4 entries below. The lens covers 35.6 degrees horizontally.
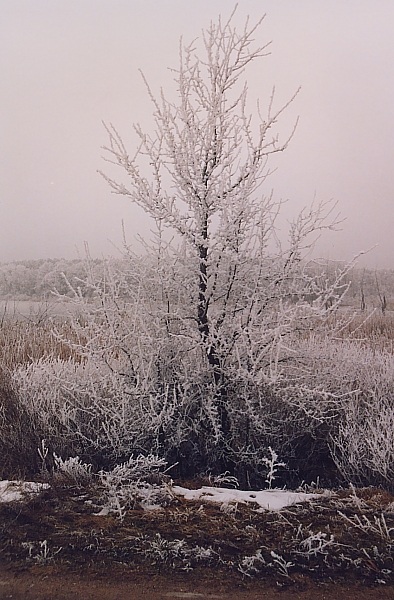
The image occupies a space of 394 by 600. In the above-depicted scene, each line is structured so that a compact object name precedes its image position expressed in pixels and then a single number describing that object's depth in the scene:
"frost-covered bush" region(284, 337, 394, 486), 3.26
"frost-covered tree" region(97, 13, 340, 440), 3.36
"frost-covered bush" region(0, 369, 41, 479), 3.14
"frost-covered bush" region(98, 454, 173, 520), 2.80
